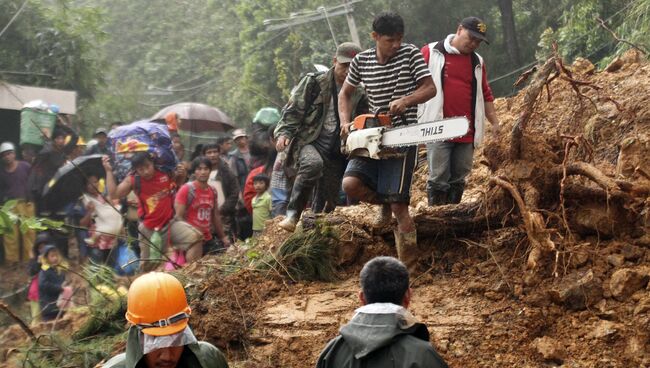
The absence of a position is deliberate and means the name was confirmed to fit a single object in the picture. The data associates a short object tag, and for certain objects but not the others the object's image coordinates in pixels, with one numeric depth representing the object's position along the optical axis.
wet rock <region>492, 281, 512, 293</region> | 9.99
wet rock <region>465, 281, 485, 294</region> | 10.23
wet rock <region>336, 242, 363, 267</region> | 11.71
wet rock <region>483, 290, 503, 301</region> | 9.96
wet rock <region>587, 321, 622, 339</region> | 8.89
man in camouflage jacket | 12.27
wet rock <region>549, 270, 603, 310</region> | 9.32
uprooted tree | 9.77
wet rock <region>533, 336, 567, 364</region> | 8.91
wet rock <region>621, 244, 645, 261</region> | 9.57
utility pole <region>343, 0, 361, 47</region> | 31.86
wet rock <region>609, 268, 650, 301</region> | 9.20
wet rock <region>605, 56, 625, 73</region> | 16.46
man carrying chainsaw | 10.53
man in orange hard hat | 6.25
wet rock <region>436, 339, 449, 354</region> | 9.47
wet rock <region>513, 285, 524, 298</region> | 9.79
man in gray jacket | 5.83
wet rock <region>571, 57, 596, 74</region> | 17.13
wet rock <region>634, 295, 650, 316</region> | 8.93
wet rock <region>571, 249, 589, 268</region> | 9.67
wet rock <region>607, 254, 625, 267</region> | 9.54
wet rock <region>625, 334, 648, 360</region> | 8.58
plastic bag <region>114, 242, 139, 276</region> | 15.16
